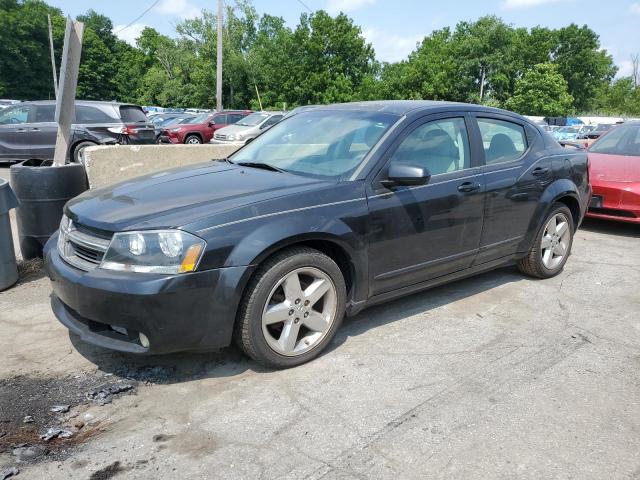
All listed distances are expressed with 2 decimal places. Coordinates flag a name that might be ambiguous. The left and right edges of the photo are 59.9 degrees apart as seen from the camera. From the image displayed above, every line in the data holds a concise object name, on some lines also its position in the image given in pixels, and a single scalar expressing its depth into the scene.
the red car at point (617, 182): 7.21
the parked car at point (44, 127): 12.55
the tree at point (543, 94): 59.59
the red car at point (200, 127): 21.62
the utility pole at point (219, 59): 27.51
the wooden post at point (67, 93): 5.57
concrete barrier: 6.30
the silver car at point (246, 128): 19.39
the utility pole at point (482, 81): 69.69
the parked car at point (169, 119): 23.82
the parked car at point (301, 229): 3.06
